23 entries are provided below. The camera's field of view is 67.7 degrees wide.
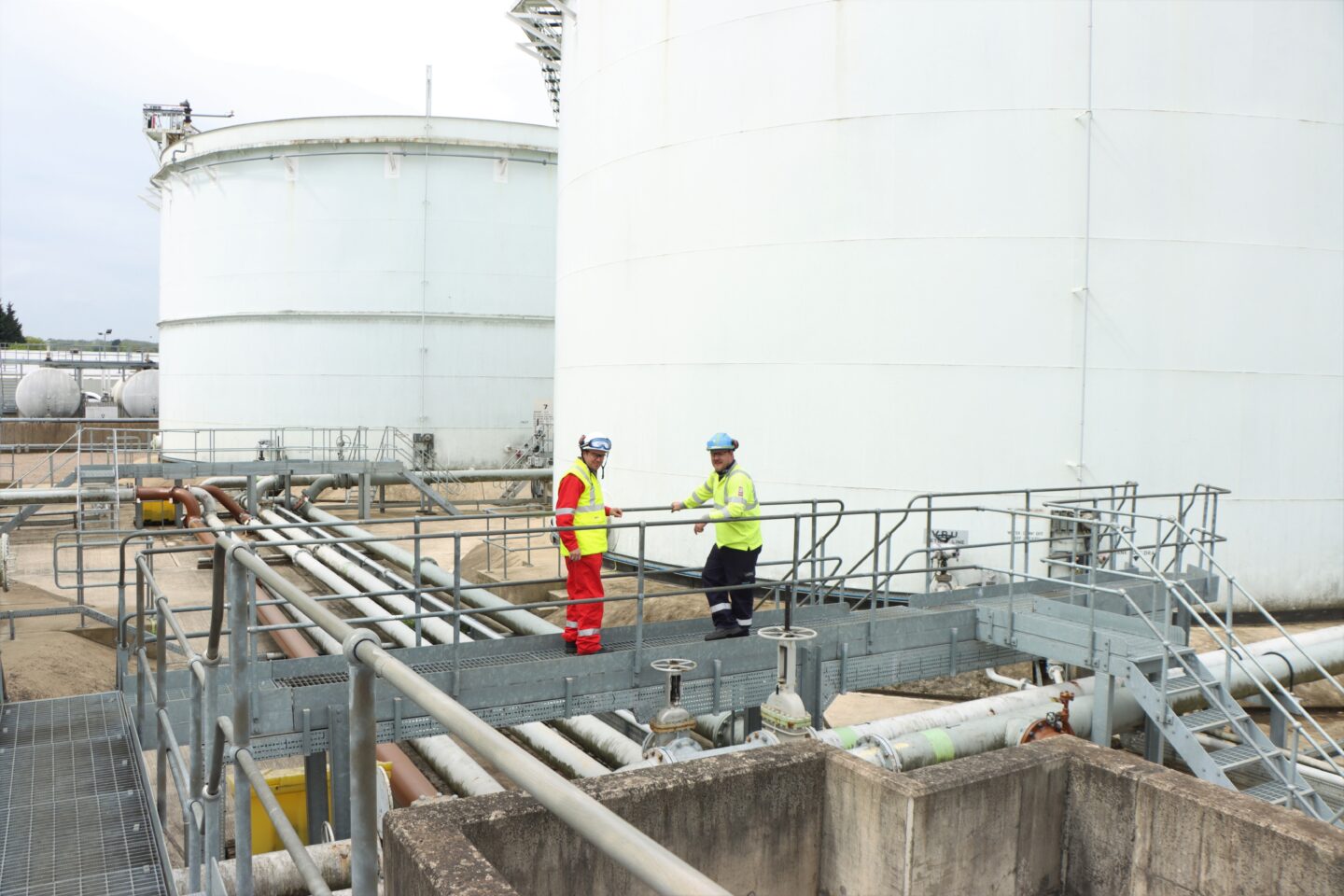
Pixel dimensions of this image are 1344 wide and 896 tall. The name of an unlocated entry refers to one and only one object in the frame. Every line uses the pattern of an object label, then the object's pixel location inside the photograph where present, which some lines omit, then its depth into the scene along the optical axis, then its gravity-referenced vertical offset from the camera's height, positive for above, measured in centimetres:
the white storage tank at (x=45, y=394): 4759 +50
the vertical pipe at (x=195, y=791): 407 -157
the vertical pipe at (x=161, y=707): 461 -145
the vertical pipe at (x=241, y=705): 327 -98
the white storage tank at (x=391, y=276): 2747 +371
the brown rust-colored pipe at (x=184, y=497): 1836 -173
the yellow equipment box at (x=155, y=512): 2202 -234
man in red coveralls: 730 -93
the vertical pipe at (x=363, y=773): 212 -80
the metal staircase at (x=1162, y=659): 723 -196
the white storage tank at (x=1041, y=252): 1209 +206
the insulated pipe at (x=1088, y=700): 771 -242
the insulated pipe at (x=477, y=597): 1149 -247
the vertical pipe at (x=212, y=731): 368 -123
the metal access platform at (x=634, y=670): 666 -198
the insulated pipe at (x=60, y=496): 1945 -181
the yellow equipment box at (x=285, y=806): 740 -307
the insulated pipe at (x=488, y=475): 2656 -173
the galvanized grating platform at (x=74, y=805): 429 -199
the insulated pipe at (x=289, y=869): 569 -265
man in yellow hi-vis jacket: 811 -103
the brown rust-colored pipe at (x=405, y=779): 779 -295
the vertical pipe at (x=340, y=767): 667 -243
